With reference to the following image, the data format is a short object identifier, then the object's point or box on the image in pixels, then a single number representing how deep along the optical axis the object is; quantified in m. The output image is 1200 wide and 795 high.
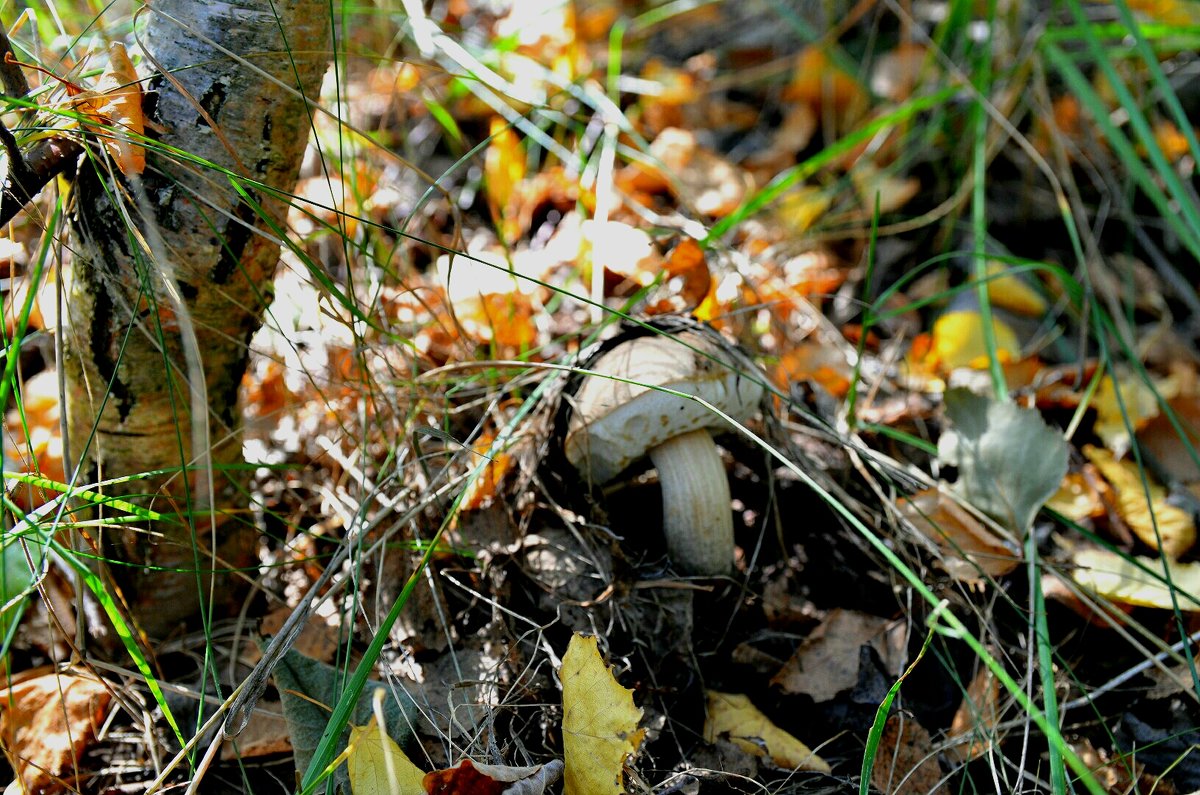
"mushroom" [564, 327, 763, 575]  0.65
